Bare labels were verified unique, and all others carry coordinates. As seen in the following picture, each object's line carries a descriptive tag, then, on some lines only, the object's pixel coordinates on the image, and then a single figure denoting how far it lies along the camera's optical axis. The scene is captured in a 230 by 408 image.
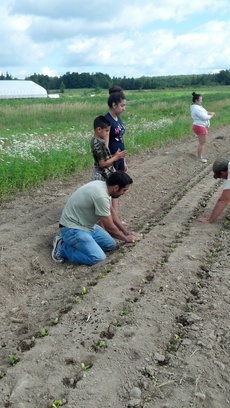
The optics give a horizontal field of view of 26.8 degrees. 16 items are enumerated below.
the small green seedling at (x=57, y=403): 3.06
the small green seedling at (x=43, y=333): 3.90
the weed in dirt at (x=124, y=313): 4.19
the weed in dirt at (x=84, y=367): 3.43
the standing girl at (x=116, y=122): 6.05
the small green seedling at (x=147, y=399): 3.12
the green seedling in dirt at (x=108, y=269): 5.18
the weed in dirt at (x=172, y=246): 5.76
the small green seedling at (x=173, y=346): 3.72
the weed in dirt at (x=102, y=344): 3.69
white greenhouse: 53.09
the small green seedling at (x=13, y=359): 3.54
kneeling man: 5.38
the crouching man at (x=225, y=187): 6.52
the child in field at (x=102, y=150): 5.85
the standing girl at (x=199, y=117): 11.11
